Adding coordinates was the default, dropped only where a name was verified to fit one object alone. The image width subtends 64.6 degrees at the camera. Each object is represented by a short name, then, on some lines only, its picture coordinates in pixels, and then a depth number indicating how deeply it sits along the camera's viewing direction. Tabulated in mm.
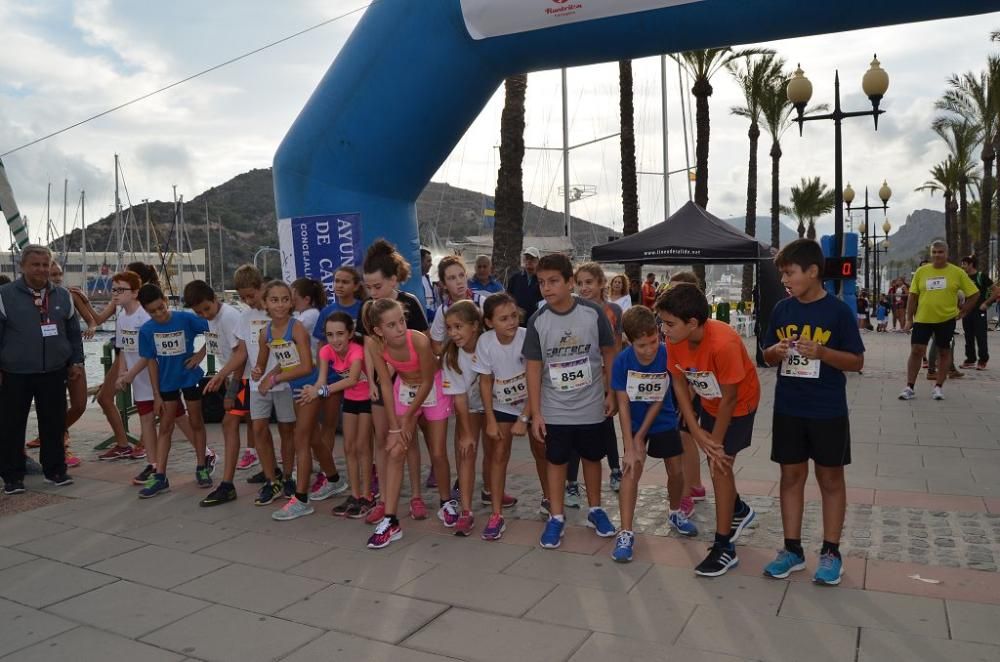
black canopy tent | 12984
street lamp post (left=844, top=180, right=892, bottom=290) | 27188
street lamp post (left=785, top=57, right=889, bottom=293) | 12469
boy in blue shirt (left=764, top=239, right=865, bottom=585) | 3777
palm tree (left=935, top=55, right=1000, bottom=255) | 29281
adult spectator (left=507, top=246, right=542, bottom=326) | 8633
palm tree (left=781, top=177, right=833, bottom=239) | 51562
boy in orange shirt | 3951
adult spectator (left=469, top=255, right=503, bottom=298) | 8297
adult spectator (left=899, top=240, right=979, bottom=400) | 9203
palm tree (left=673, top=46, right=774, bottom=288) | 24078
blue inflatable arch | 6742
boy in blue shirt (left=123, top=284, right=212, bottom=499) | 6164
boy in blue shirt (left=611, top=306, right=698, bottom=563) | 4320
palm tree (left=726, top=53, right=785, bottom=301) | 31094
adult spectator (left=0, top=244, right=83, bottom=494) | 6414
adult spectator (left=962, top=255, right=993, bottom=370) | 12578
